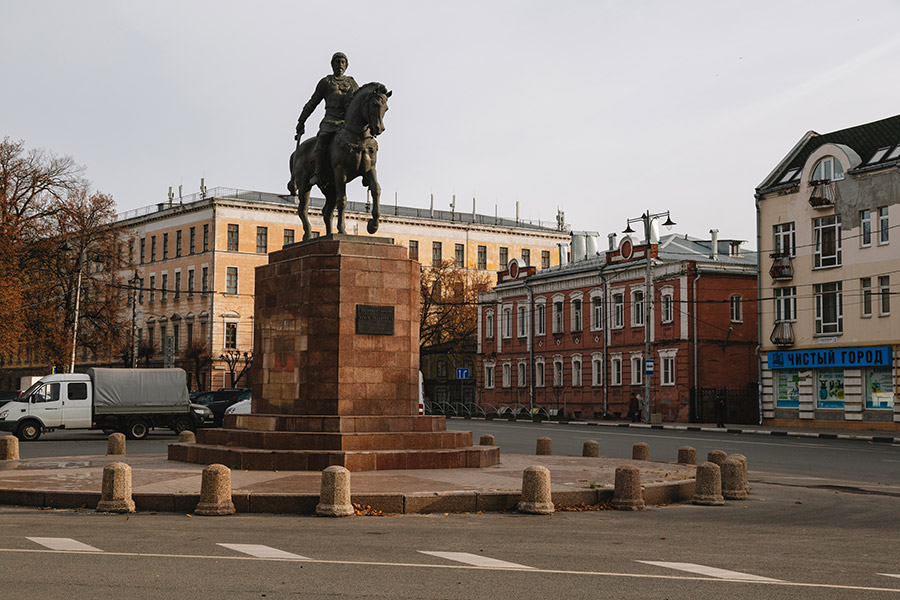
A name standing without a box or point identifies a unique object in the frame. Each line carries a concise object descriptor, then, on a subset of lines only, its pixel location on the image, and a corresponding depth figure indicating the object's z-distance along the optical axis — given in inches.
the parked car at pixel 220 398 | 1787.6
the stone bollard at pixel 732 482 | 653.3
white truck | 1405.0
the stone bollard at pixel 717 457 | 756.8
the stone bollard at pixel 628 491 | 595.2
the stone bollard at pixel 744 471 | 669.9
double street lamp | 2044.8
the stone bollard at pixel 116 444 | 941.2
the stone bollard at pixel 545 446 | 962.7
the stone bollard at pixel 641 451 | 897.5
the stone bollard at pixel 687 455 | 859.4
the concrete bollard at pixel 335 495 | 538.9
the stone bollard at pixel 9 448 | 844.0
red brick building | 2233.0
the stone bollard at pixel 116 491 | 548.4
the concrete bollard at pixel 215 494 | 539.8
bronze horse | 770.2
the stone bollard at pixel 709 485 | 625.0
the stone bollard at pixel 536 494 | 562.3
